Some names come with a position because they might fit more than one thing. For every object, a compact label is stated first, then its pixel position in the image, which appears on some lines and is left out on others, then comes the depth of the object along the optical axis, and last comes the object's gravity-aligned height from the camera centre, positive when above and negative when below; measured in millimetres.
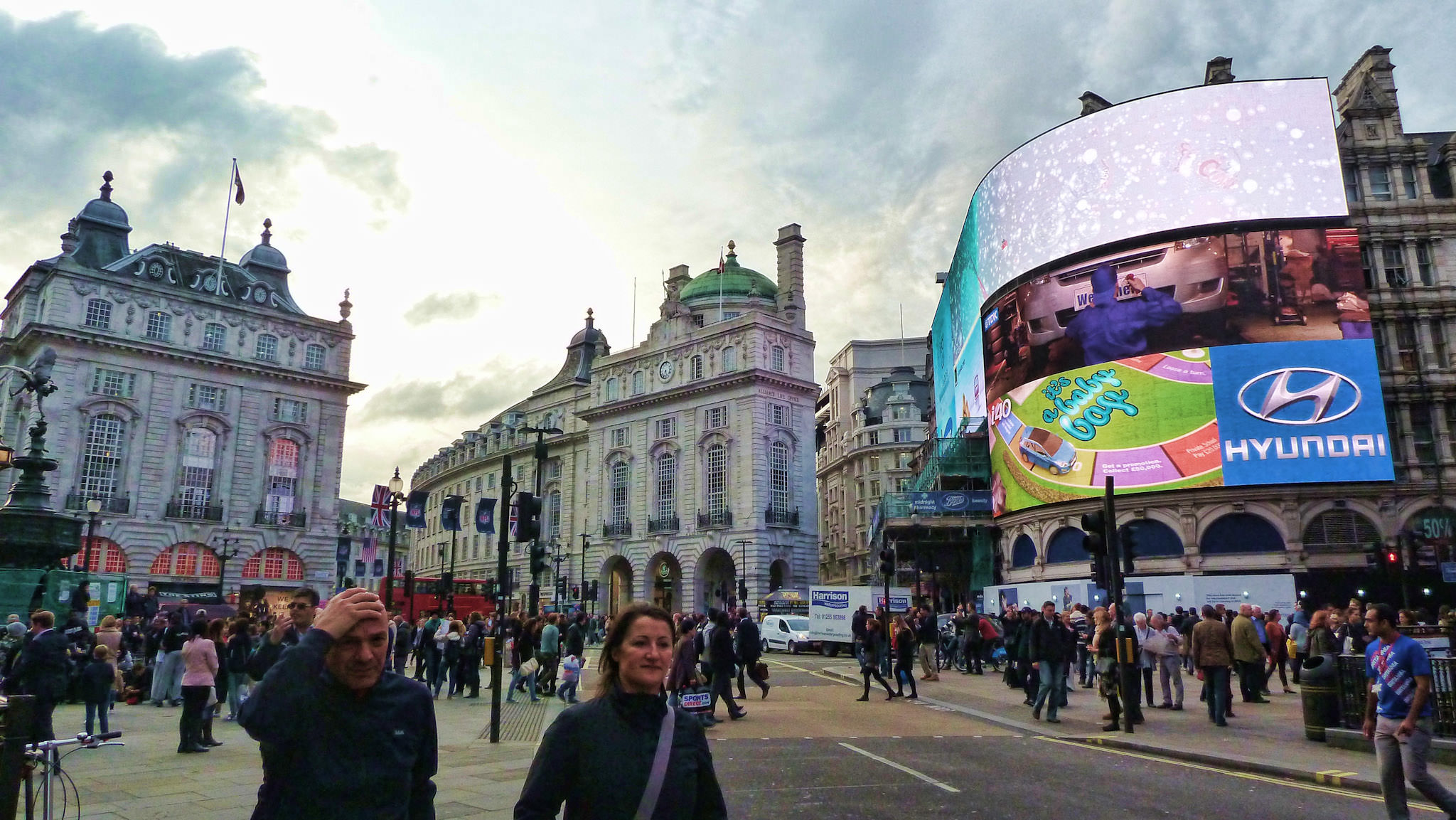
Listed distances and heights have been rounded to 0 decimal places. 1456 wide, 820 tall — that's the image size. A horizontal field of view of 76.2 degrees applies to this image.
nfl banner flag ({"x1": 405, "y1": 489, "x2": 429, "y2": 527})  27844 +2848
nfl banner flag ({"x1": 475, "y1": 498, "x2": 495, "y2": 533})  23969 +2281
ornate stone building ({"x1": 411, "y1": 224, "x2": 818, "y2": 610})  60406 +9971
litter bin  12844 -1419
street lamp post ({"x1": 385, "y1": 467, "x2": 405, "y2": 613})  26953 +2901
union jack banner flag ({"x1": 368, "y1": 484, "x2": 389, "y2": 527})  29453 +3266
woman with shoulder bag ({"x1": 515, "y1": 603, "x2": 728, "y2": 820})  3057 -504
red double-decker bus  42625 +233
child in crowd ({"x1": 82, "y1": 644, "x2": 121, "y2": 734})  12719 -989
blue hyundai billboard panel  37594 +7141
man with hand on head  3137 -405
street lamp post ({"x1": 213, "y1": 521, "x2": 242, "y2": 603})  50353 +3176
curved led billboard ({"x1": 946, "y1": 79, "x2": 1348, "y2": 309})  39750 +18628
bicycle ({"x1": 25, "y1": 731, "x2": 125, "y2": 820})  5609 -933
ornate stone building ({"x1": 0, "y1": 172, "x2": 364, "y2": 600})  51375 +11696
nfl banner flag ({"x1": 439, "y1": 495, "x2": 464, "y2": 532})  30719 +3000
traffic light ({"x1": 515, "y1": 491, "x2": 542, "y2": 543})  14984 +1377
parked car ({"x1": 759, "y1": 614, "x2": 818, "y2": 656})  40969 -1500
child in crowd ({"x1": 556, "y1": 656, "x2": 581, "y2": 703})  19375 -1541
